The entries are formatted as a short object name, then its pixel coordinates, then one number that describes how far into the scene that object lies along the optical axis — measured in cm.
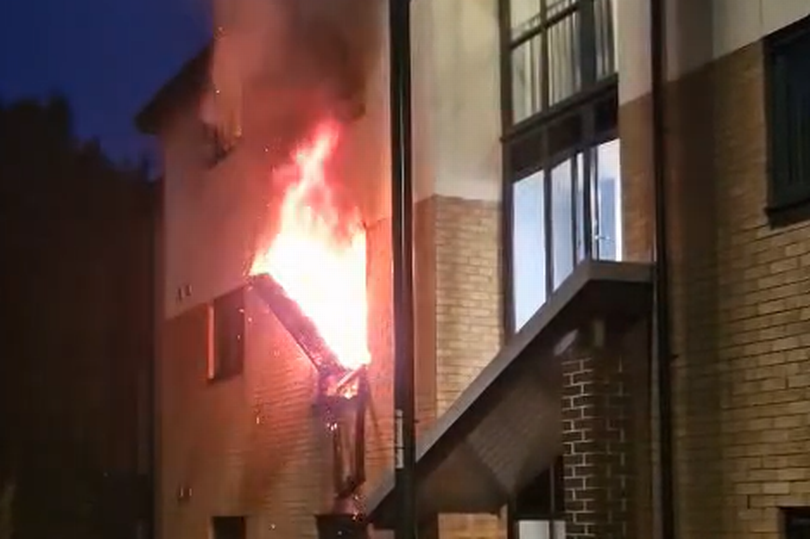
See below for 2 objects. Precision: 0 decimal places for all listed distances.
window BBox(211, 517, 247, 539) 1179
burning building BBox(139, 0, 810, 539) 712
